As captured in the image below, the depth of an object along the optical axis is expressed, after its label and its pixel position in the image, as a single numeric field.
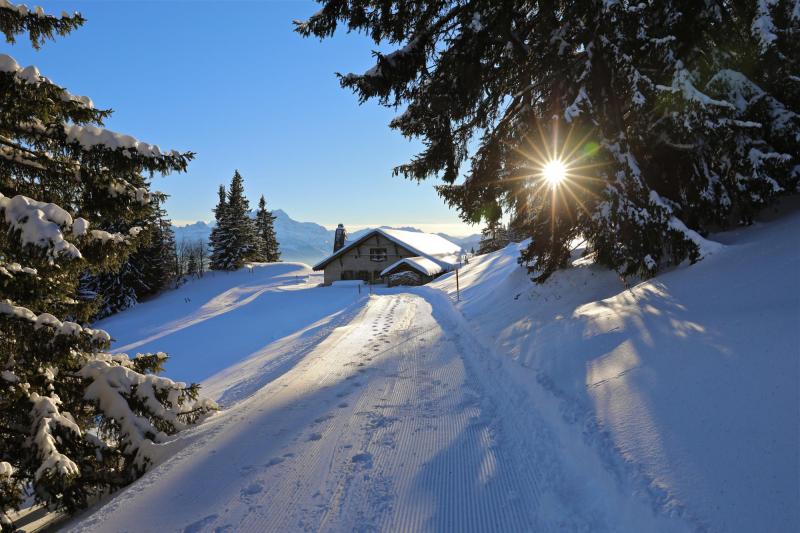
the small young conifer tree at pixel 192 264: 63.22
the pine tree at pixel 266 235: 60.41
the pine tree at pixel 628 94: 6.09
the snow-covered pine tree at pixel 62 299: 3.83
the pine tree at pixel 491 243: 53.78
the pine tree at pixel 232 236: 48.53
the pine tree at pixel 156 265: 38.84
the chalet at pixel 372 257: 40.25
